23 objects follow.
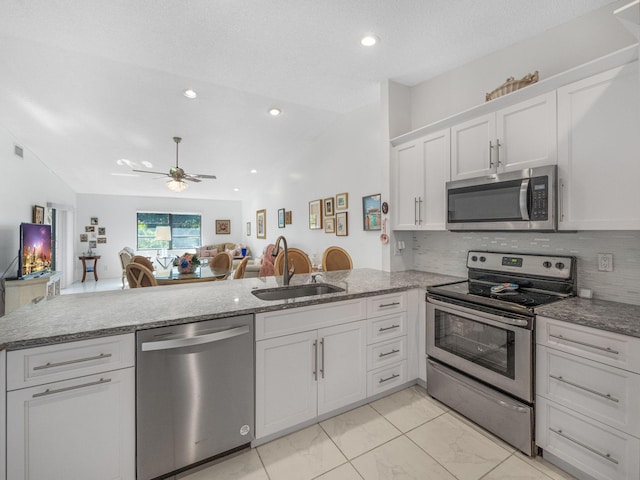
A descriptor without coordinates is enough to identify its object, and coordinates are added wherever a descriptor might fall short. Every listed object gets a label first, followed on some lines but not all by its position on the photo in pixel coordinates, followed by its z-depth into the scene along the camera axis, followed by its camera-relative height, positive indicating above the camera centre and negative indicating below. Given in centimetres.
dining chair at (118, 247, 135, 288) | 679 -41
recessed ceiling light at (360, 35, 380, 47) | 234 +159
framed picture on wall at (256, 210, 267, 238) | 788 +43
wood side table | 779 -72
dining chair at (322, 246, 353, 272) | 368 -26
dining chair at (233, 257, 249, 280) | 365 -39
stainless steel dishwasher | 144 -80
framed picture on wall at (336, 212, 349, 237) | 461 +24
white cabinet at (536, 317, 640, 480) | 136 -80
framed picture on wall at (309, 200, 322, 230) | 530 +45
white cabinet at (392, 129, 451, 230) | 254 +52
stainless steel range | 171 -64
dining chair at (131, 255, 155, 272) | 387 -28
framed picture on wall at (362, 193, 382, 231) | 398 +36
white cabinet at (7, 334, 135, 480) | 122 -75
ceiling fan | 462 +98
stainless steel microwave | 182 +26
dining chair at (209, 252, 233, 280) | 437 -34
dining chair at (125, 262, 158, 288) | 271 -36
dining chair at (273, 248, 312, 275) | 367 -28
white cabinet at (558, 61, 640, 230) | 155 +49
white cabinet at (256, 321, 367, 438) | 176 -87
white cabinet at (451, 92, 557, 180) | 188 +70
